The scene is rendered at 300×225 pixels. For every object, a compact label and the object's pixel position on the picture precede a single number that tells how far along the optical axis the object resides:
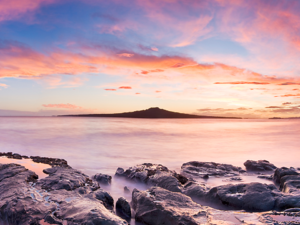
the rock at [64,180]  5.42
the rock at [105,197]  4.94
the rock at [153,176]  6.44
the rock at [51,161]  8.70
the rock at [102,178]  7.46
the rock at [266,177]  8.25
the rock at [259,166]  9.61
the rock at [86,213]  3.64
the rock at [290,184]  5.88
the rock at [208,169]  8.74
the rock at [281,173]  6.99
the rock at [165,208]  4.09
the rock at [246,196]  5.05
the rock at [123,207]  4.90
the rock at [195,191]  5.88
